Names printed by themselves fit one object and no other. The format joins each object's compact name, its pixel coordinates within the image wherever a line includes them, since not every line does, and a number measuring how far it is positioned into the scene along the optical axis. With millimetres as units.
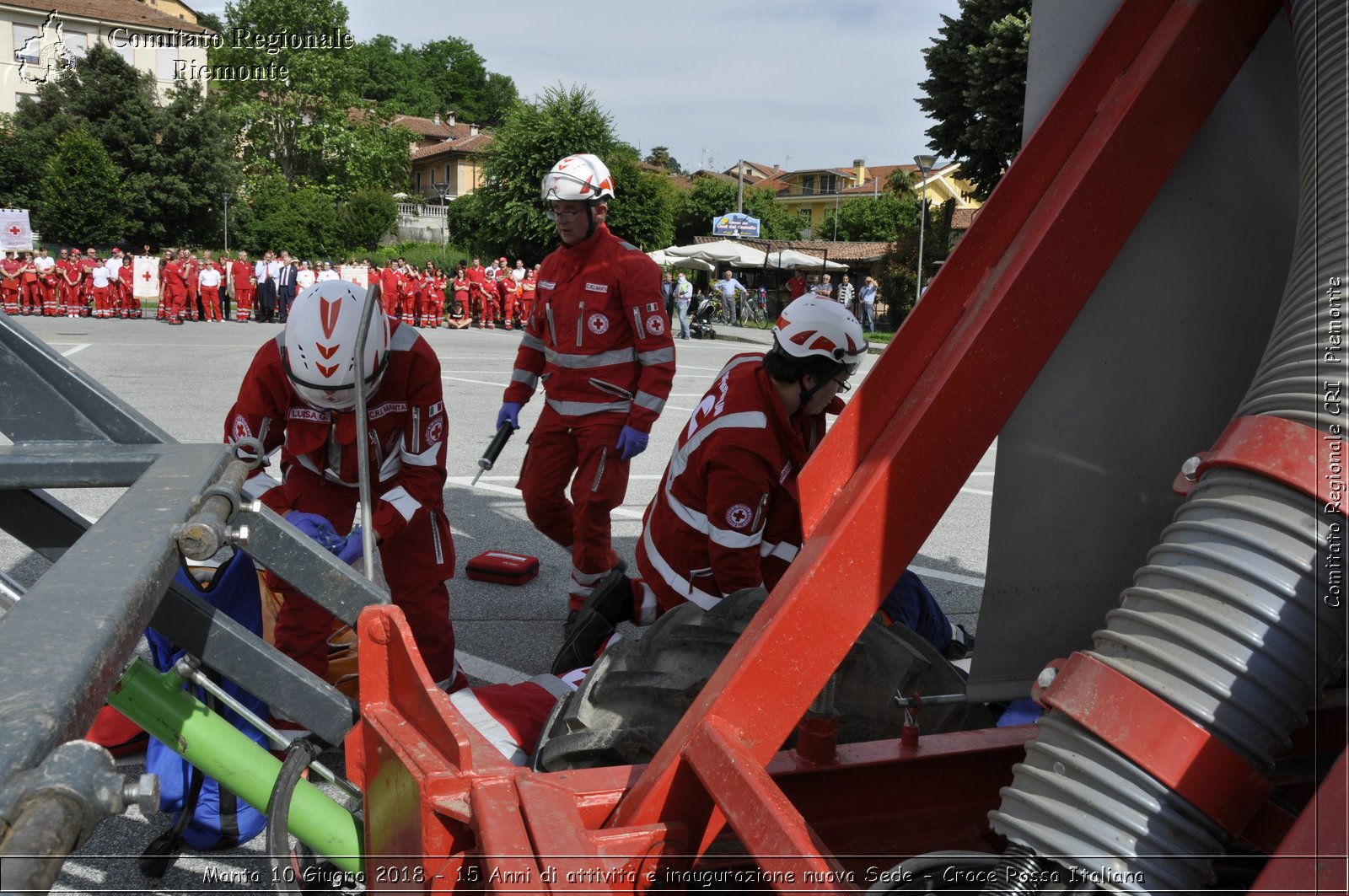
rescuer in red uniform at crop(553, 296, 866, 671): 3354
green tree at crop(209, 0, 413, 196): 60812
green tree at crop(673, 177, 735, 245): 74750
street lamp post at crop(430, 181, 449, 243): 60500
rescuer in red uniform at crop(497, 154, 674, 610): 5051
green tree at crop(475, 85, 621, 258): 39656
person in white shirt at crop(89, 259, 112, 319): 26672
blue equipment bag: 2729
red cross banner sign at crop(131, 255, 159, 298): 27875
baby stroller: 28594
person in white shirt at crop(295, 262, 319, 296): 27109
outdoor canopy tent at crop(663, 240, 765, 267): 31828
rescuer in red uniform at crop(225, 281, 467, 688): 3508
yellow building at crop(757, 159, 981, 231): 94875
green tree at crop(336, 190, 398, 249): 54656
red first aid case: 5441
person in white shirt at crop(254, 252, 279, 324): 27578
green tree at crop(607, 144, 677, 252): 40094
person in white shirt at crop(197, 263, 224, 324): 26625
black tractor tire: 2326
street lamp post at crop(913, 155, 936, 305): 24578
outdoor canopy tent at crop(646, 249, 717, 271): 33000
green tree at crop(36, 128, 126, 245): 43531
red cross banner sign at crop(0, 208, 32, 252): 21750
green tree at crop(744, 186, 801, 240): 72500
